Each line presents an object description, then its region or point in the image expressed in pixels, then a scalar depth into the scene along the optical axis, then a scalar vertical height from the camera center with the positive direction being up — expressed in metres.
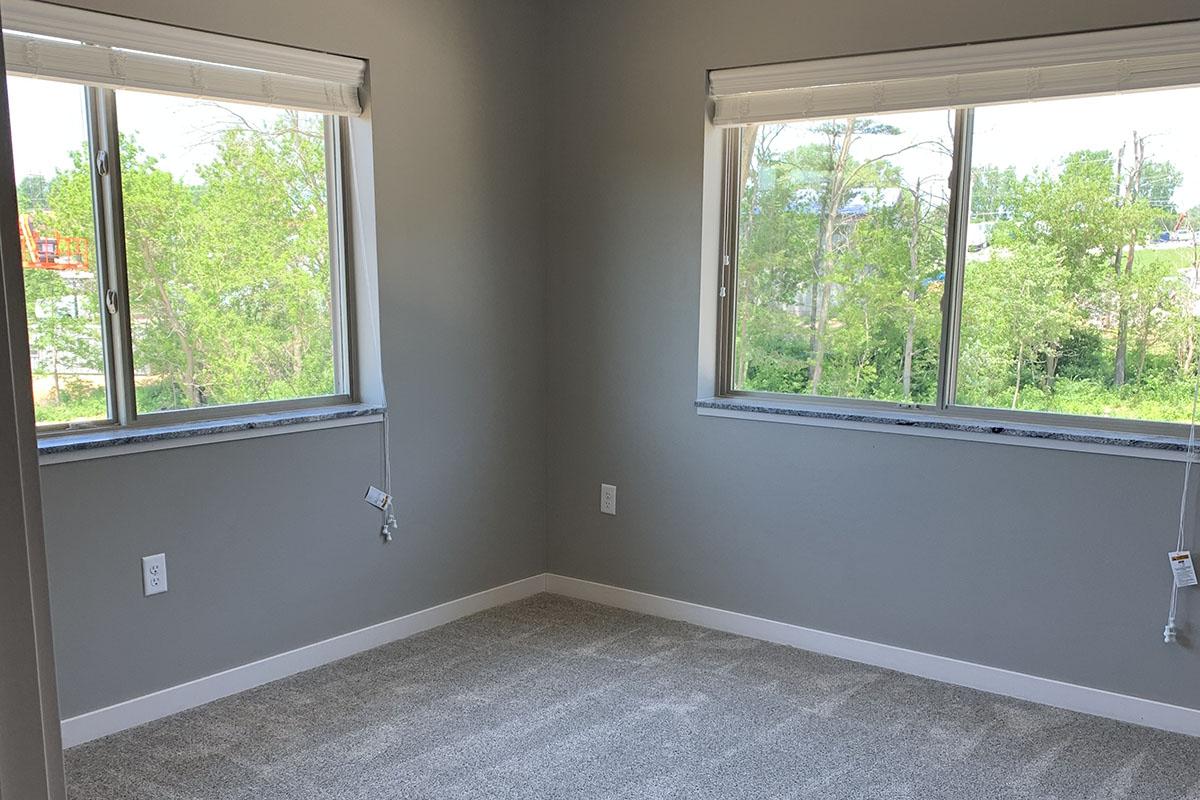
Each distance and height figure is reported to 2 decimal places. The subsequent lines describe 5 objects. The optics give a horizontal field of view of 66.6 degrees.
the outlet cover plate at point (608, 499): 3.73 -0.81
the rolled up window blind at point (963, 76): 2.56 +0.70
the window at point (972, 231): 2.70 +0.23
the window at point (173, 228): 2.49 +0.21
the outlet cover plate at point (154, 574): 2.65 -0.80
